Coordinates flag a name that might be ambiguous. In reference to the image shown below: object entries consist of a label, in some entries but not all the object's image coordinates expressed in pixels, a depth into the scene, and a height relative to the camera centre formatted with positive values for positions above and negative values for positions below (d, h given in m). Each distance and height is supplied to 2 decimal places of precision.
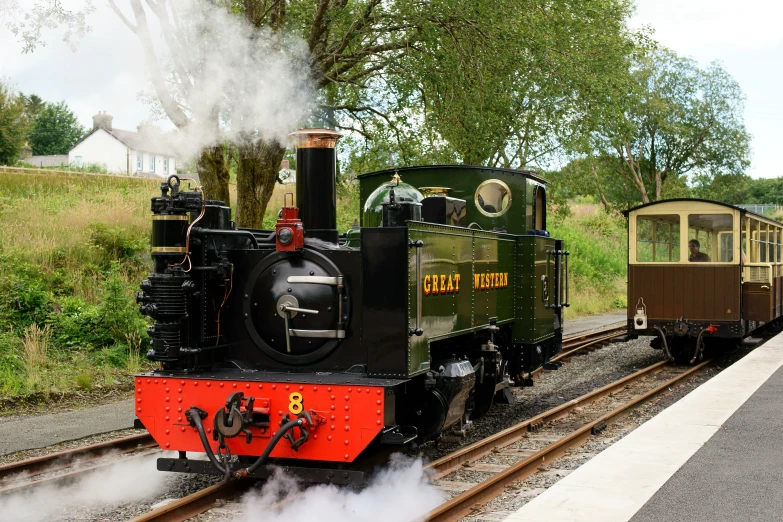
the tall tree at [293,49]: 9.88 +3.55
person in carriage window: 12.99 +0.33
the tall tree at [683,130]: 41.09 +7.46
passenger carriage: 12.70 -0.01
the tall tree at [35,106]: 55.09 +13.56
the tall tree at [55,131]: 56.16 +10.01
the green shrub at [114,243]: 13.34 +0.52
